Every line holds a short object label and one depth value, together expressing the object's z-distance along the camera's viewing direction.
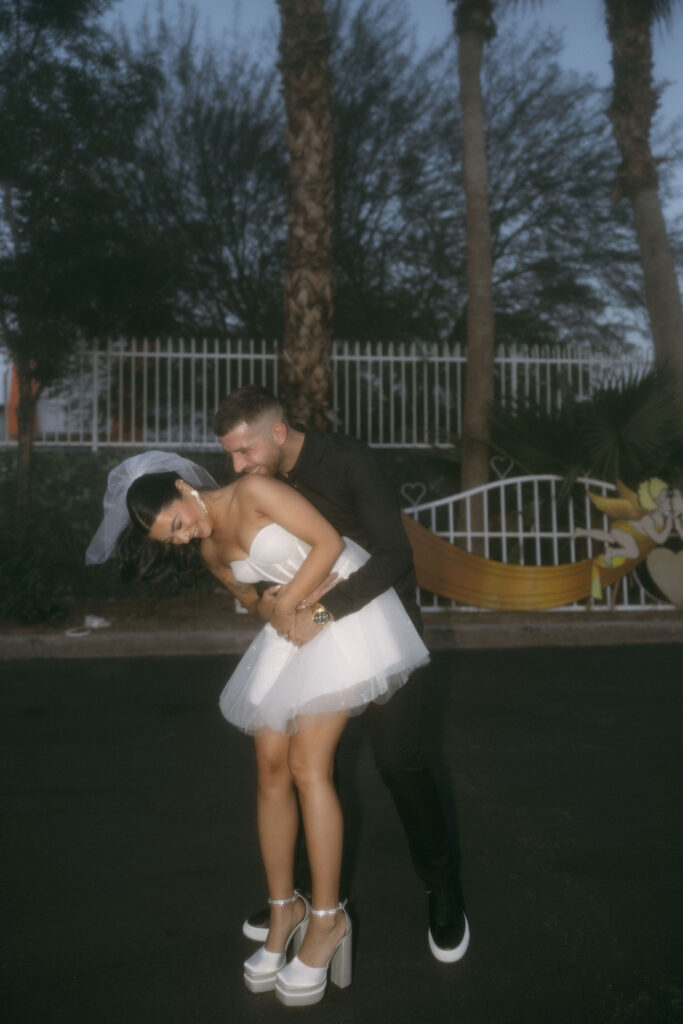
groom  2.73
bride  2.59
